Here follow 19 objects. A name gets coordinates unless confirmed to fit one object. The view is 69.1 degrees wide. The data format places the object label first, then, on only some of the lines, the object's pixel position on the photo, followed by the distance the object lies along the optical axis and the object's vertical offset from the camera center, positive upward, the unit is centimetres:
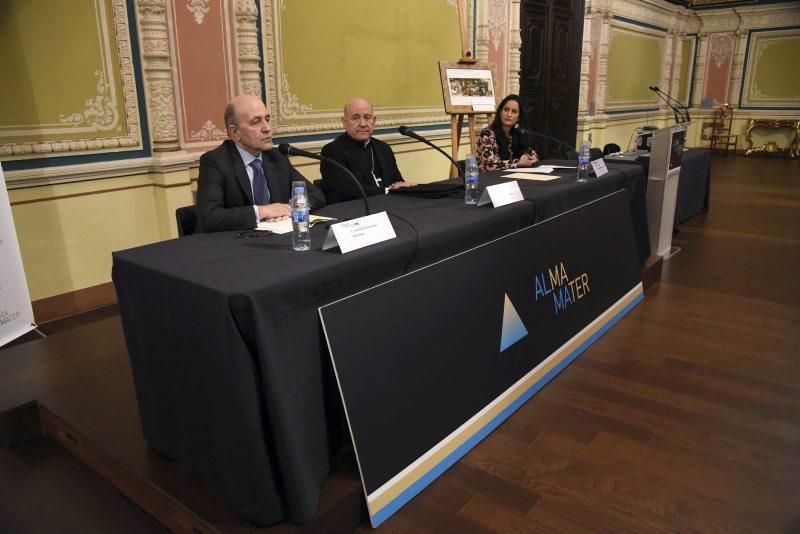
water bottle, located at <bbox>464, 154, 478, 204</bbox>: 239 -33
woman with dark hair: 369 -25
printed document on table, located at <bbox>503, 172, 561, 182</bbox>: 300 -38
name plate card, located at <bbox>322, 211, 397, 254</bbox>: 158 -35
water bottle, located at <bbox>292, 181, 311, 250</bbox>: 166 -33
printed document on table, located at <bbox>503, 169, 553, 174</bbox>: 328 -38
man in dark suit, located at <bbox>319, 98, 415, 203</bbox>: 299 -29
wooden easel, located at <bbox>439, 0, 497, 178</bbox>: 445 -5
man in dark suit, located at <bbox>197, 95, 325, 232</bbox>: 201 -27
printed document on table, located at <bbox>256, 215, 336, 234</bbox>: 191 -40
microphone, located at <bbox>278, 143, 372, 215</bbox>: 182 -15
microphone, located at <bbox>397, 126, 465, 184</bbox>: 247 -12
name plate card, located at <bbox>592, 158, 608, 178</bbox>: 313 -35
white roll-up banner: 260 -80
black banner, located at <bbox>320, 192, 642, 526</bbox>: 156 -76
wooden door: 695 +43
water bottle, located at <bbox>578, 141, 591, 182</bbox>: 295 -31
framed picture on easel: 452 +12
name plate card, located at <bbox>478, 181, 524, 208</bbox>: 226 -35
